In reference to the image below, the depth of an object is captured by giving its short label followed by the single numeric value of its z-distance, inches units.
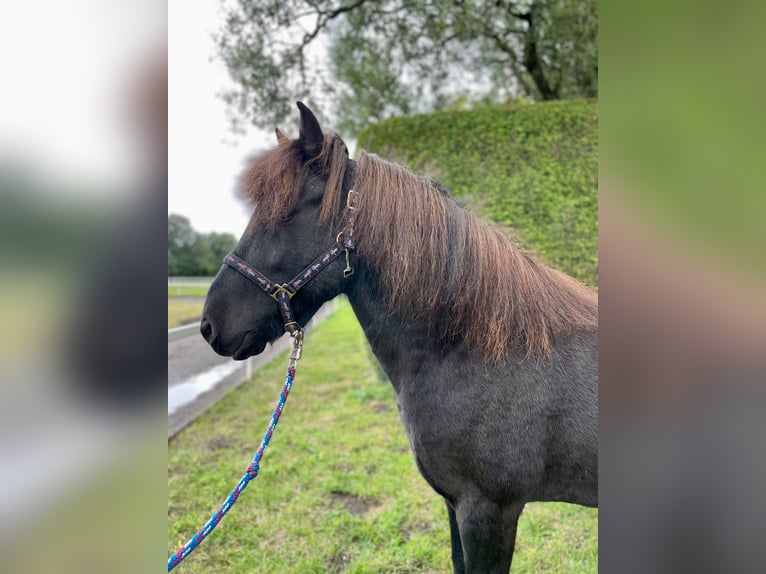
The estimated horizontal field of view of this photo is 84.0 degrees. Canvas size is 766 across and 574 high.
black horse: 60.8
